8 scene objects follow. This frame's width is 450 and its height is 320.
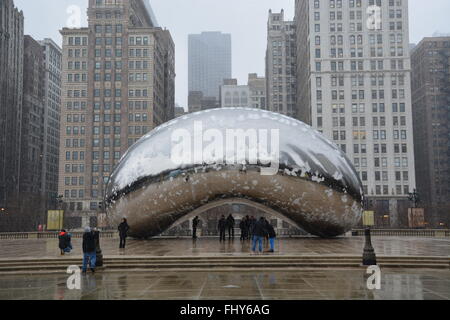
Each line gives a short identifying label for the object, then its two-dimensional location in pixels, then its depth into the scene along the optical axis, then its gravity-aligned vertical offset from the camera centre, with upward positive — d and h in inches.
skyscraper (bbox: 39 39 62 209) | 5408.5 +1098.9
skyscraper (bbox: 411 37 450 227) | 4667.8 +894.4
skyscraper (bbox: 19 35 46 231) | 5014.8 +967.1
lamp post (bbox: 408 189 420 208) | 1688.0 +25.2
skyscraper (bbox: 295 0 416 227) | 3796.8 +988.1
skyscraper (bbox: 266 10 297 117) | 5438.0 +1565.1
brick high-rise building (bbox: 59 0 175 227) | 3959.2 +960.2
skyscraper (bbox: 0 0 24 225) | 4552.2 +1154.4
